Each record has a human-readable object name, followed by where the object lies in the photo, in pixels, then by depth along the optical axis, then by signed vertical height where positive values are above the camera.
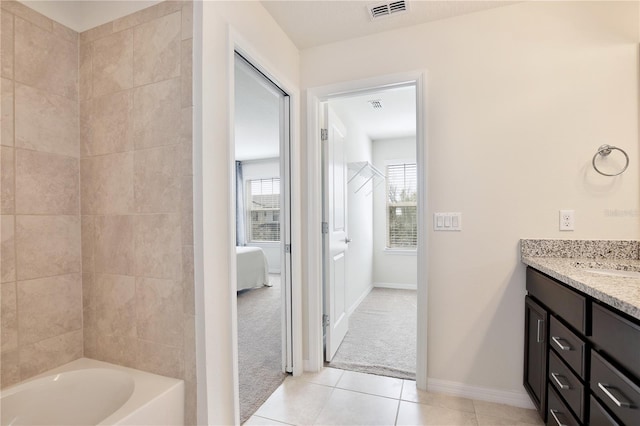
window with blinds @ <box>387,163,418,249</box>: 4.96 +0.09
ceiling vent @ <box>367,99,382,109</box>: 3.32 +1.24
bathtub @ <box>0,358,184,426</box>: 1.27 -0.85
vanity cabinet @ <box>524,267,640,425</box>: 0.90 -0.57
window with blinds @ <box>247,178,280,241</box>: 6.54 +0.04
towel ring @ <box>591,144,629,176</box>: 1.65 +0.33
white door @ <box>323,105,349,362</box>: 2.40 -0.19
